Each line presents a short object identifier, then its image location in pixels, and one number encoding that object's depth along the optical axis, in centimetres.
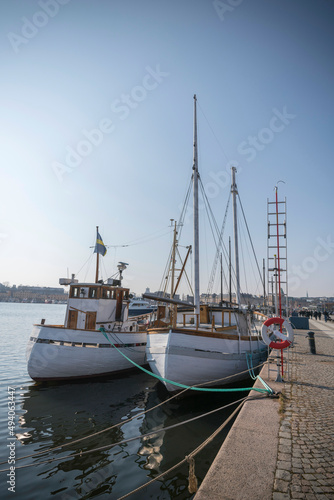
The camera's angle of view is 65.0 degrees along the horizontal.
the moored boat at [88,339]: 1301
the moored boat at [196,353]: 1022
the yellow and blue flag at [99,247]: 1792
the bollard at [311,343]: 1442
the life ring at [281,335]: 795
